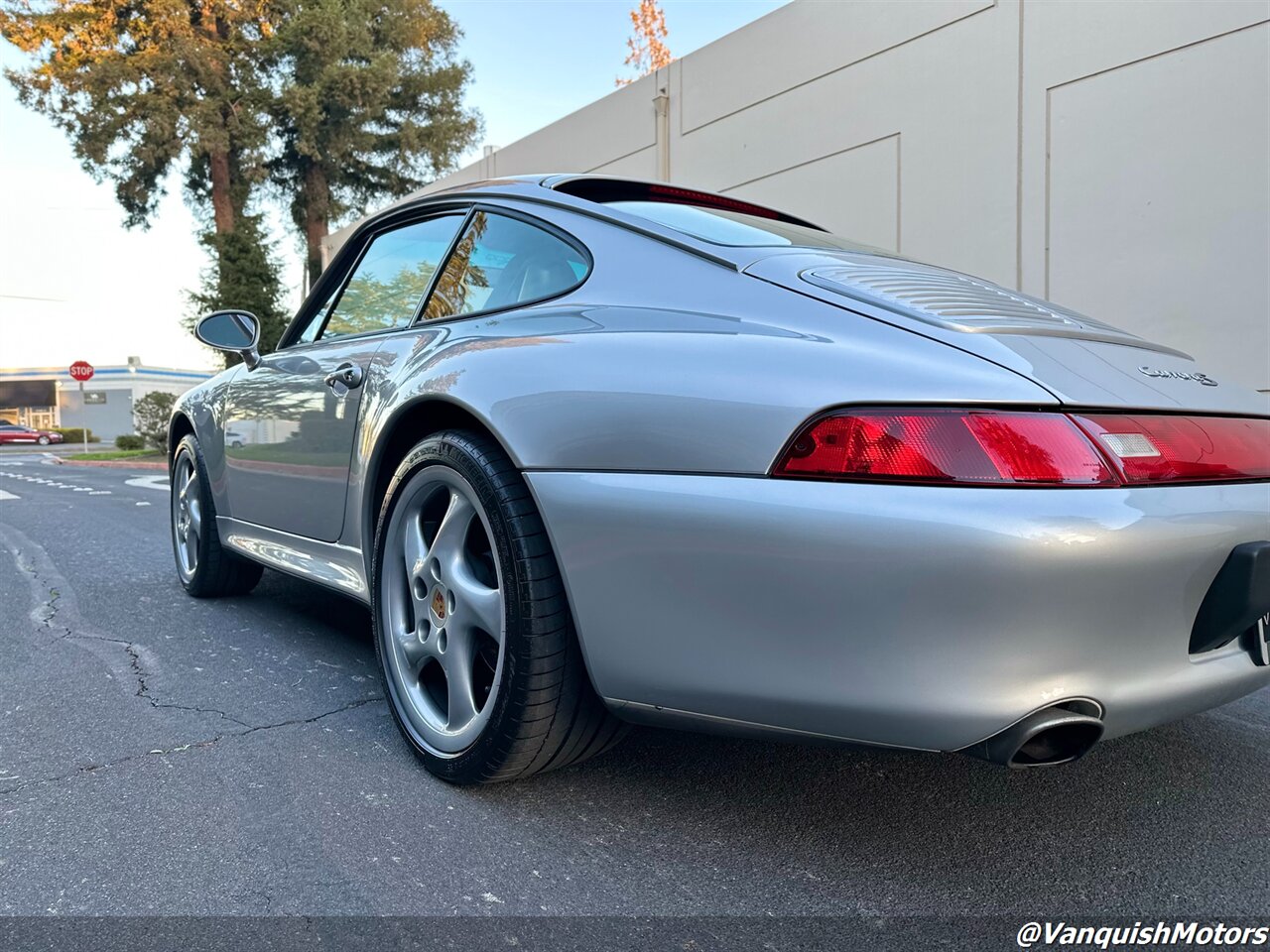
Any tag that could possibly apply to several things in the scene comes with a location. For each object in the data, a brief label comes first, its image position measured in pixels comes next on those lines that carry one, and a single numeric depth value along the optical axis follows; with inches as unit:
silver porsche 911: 53.1
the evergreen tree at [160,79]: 863.7
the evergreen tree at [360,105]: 895.7
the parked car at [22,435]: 1566.2
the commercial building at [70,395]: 1971.0
